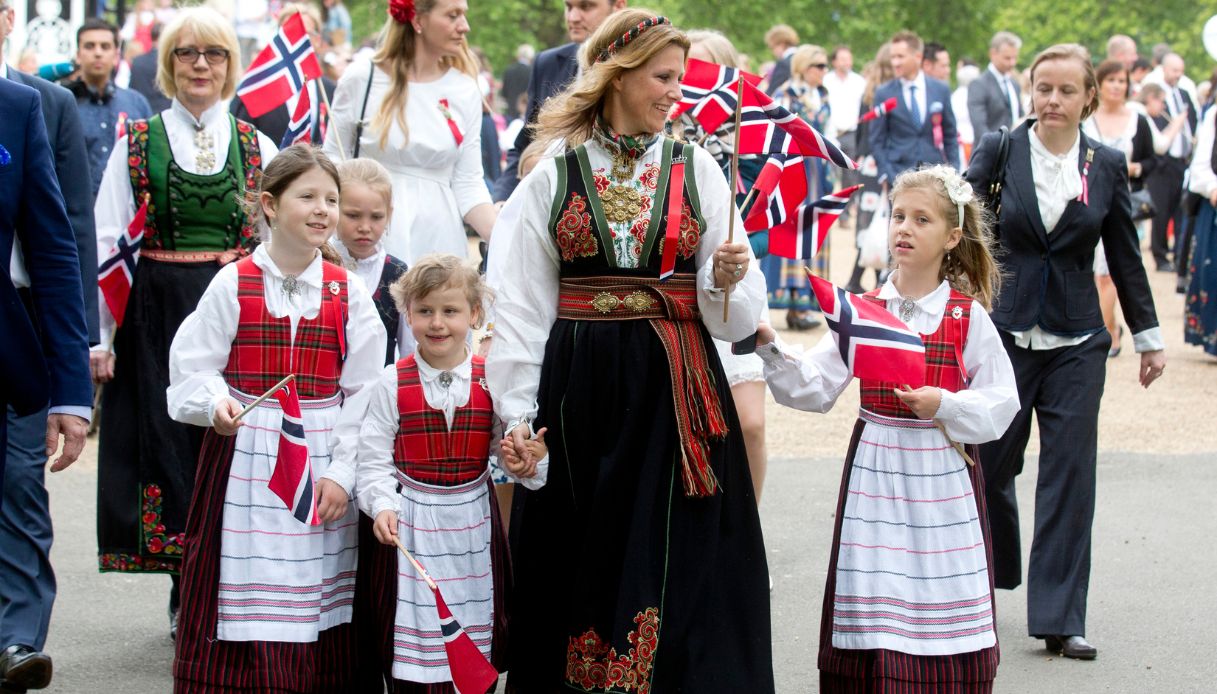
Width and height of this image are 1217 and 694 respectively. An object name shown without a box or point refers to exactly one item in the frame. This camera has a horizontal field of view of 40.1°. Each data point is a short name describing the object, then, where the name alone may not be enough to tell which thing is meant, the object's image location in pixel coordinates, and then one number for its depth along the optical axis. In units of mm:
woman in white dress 6434
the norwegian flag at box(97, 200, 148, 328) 5938
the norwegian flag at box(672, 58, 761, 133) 5758
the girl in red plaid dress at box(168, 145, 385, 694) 4758
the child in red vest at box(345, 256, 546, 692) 4766
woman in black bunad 4535
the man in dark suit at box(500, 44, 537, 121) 22188
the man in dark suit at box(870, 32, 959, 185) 14234
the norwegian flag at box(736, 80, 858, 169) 5059
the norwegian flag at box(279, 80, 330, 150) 6822
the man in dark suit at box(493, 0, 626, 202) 6637
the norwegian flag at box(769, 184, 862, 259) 5148
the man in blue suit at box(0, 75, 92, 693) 3926
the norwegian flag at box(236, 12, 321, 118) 6859
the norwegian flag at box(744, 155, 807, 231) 5039
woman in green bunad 5945
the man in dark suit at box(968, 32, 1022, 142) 17203
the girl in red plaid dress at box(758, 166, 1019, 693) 4734
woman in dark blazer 5941
